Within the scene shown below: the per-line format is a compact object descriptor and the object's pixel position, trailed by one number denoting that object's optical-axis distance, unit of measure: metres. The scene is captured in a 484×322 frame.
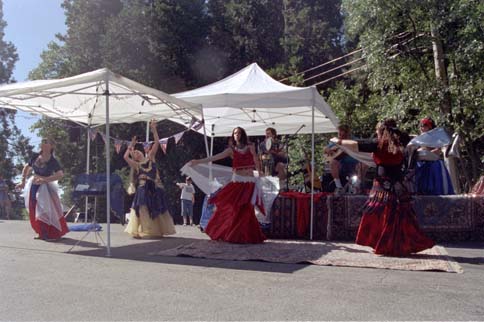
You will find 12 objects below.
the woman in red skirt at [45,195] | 9.20
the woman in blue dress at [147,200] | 9.92
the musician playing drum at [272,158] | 11.52
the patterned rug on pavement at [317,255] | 6.72
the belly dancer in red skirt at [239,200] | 8.61
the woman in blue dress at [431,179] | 10.14
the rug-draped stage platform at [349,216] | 9.55
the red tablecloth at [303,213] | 10.10
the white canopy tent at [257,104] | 9.57
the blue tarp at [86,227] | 8.96
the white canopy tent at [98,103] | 7.64
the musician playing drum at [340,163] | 10.04
